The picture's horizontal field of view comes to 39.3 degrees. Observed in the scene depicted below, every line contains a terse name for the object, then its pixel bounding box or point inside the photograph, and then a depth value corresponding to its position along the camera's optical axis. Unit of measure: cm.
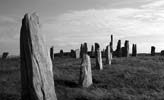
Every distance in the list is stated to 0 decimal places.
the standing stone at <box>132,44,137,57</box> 4722
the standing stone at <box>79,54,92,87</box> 1715
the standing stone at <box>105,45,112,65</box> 2889
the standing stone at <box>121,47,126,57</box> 4334
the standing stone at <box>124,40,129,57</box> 4159
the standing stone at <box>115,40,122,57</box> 4608
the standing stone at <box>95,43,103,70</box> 2444
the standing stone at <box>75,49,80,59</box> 4234
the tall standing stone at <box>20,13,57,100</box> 1059
